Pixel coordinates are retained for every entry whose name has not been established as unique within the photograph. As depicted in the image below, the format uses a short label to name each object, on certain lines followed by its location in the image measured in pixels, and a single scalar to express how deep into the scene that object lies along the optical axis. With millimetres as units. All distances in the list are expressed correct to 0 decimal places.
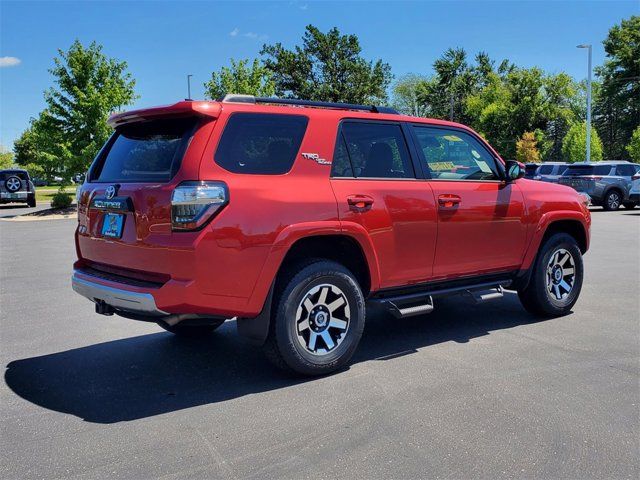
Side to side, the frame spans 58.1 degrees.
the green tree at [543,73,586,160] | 52188
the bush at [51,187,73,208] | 24844
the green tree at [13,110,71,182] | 23734
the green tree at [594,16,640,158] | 53344
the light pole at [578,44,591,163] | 32031
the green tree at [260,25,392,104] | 47625
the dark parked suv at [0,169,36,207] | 26859
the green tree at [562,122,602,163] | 46256
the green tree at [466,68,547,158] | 53250
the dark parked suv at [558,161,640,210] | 21625
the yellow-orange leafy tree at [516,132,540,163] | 51094
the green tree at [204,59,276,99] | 32125
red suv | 3701
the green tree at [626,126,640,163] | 39594
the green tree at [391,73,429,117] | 83812
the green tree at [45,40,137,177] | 23803
